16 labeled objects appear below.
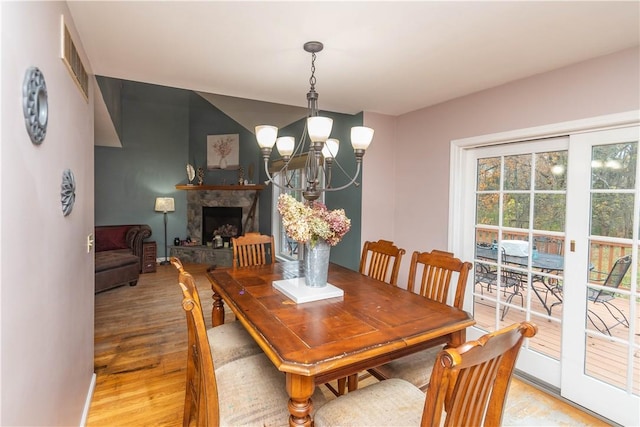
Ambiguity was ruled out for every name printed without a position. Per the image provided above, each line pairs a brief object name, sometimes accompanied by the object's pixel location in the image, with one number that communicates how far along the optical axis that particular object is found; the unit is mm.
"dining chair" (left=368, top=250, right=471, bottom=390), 1662
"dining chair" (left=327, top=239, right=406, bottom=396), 2363
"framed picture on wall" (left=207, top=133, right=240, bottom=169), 6617
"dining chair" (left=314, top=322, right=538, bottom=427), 914
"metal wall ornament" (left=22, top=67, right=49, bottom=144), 985
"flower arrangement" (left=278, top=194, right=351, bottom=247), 1778
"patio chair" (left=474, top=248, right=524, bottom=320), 2602
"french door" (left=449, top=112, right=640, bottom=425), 1995
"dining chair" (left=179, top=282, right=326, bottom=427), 1249
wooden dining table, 1199
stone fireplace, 6609
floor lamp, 6305
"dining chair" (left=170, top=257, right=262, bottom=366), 1725
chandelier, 1831
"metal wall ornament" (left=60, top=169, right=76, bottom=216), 1442
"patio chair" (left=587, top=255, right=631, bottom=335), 2016
